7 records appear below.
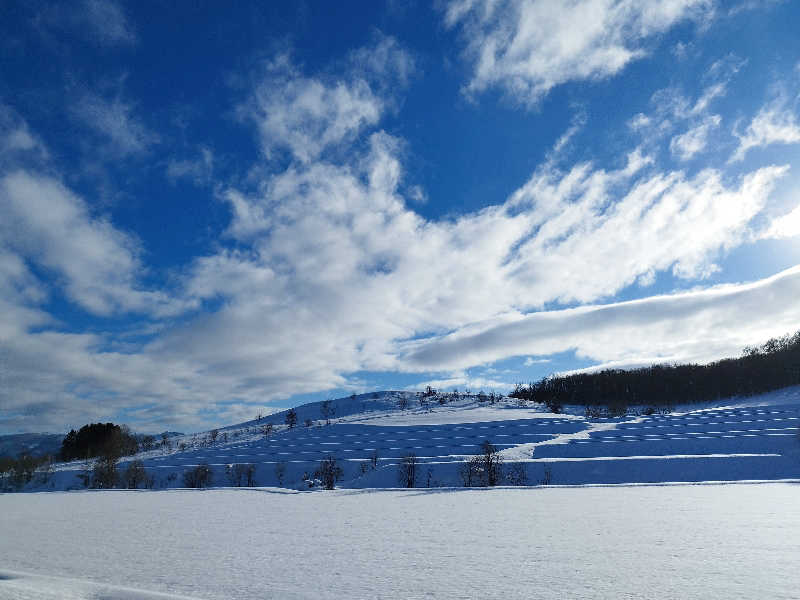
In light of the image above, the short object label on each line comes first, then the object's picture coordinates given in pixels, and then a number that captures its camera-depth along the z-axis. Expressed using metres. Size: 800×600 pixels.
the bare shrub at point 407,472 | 27.66
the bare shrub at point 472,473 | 26.55
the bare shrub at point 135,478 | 37.63
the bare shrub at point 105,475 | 38.46
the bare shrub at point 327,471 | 30.76
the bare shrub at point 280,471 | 37.20
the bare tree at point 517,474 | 26.77
